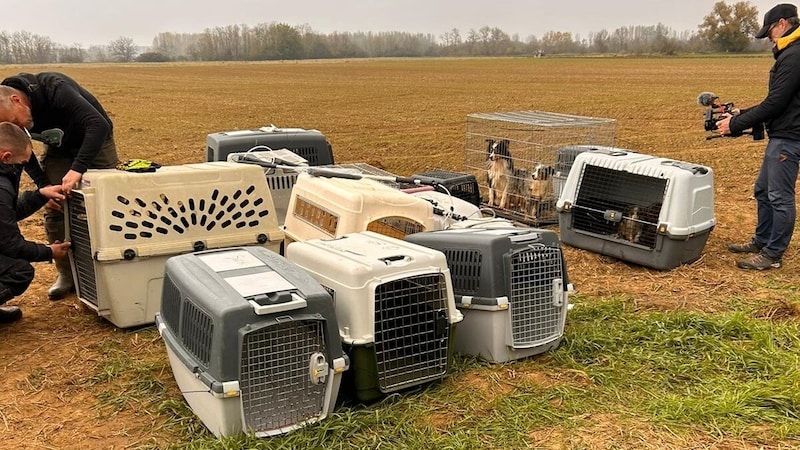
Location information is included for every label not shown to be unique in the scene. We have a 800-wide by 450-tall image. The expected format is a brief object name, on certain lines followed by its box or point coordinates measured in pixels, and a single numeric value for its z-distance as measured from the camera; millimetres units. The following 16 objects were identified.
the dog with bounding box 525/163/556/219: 6219
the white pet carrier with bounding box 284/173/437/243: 3766
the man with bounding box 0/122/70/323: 3547
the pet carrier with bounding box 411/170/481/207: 5516
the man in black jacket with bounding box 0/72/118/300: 3844
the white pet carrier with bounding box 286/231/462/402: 2766
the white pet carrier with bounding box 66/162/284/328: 3586
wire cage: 6266
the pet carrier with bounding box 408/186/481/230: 4133
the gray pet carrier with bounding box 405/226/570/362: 3178
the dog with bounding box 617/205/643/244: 4941
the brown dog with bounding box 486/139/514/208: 6477
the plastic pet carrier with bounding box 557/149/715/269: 4656
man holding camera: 4637
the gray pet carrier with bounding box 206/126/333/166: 5543
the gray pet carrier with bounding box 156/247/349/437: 2451
